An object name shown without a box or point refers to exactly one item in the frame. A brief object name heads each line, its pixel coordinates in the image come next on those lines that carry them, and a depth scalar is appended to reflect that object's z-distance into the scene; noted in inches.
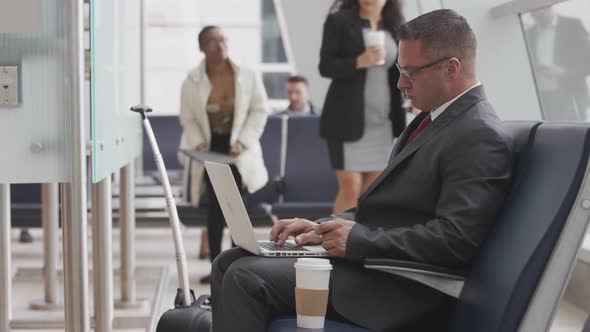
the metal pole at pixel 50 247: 209.0
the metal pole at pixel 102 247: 164.6
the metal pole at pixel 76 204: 128.0
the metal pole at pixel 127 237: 211.2
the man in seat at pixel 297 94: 398.0
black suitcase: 133.0
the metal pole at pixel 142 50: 240.4
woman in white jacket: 236.5
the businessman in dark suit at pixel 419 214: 96.9
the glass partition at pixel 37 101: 127.9
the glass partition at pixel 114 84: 137.5
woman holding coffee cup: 207.2
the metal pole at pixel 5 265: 176.4
